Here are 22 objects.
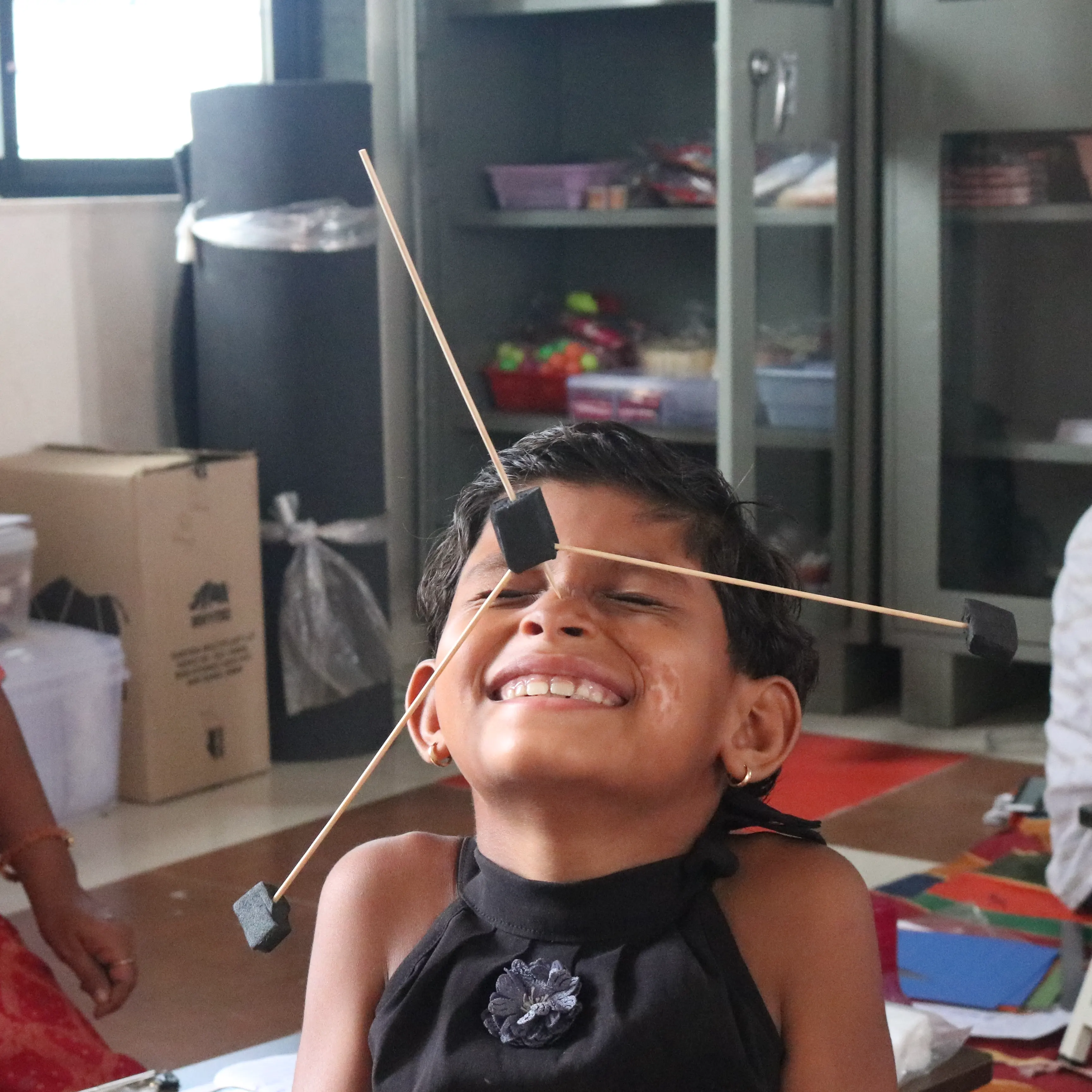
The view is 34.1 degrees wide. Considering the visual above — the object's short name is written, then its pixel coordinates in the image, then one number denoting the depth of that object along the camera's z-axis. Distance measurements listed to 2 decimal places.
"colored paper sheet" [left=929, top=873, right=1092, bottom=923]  2.47
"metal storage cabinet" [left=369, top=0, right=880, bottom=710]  3.34
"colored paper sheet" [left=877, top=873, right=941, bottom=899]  2.52
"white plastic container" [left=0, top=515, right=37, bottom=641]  2.87
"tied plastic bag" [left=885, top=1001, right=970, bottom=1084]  1.14
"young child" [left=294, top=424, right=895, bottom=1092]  0.88
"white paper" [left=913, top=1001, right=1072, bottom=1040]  2.07
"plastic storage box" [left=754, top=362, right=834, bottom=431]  3.52
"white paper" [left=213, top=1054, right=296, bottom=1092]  1.14
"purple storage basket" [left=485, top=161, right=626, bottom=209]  3.90
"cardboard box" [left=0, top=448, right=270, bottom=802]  3.03
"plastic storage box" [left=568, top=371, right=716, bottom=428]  3.72
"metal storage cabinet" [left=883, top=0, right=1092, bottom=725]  3.35
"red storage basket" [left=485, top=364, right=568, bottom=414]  3.98
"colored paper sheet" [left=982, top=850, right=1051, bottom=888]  2.59
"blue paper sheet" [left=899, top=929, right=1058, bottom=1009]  2.17
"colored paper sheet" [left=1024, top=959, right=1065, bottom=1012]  2.15
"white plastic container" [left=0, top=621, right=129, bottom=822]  2.89
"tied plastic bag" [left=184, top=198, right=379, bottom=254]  3.26
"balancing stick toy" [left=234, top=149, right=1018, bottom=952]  0.80
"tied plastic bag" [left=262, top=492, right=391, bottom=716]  3.29
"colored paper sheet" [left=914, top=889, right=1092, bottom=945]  2.39
